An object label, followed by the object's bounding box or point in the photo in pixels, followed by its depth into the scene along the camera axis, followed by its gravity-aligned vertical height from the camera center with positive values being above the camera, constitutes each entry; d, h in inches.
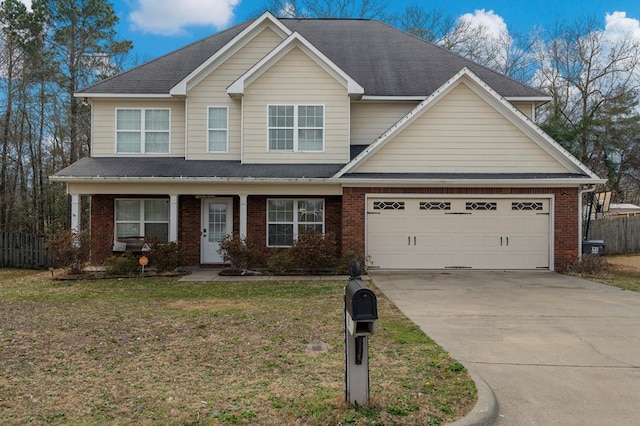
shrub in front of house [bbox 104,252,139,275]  521.0 -56.0
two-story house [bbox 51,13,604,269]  542.0 +70.2
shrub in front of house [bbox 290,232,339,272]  518.0 -39.3
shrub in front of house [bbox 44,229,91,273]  513.0 -35.7
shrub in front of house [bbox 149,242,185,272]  530.9 -46.1
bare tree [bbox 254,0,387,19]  1232.7 +560.3
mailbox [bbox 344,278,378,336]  140.9 -28.9
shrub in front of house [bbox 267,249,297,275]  525.3 -53.1
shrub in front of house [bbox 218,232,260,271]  526.3 -40.1
